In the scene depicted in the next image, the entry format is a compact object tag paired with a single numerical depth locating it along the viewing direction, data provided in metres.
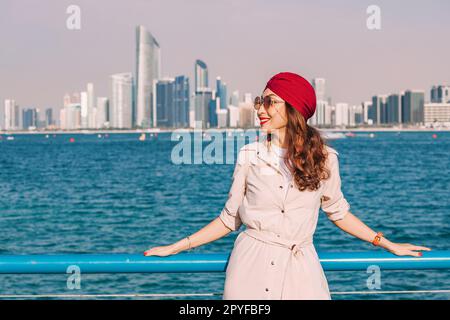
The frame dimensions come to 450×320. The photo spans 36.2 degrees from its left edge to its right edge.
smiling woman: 2.98
